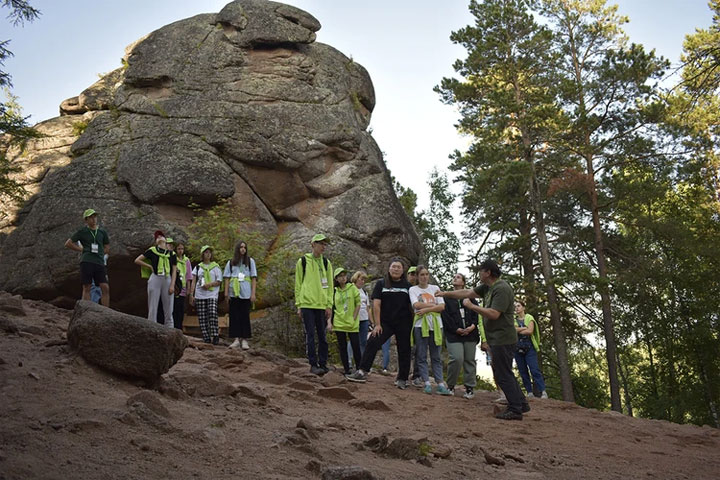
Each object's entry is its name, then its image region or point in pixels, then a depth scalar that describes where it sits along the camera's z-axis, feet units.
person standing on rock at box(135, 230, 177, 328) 34.99
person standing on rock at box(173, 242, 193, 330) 38.81
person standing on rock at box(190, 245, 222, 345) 38.63
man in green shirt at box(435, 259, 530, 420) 26.50
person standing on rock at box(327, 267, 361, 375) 33.83
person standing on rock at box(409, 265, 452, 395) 32.45
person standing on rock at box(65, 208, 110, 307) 34.19
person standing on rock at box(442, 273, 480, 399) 32.73
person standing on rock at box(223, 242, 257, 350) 37.47
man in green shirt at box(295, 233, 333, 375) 30.86
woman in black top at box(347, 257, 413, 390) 31.55
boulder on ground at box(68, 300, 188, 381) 18.79
